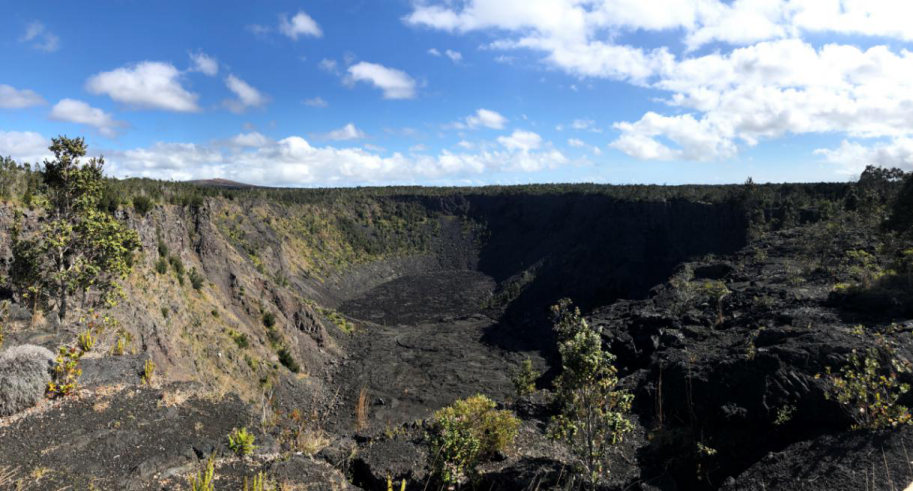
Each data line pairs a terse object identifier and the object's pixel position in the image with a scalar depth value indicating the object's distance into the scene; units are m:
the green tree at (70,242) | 12.27
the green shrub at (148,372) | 11.57
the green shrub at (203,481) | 6.52
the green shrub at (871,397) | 8.49
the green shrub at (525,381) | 23.45
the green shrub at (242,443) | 8.62
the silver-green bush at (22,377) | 8.69
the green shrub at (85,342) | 11.66
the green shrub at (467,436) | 10.04
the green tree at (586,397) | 8.03
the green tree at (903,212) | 21.30
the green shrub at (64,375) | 9.53
